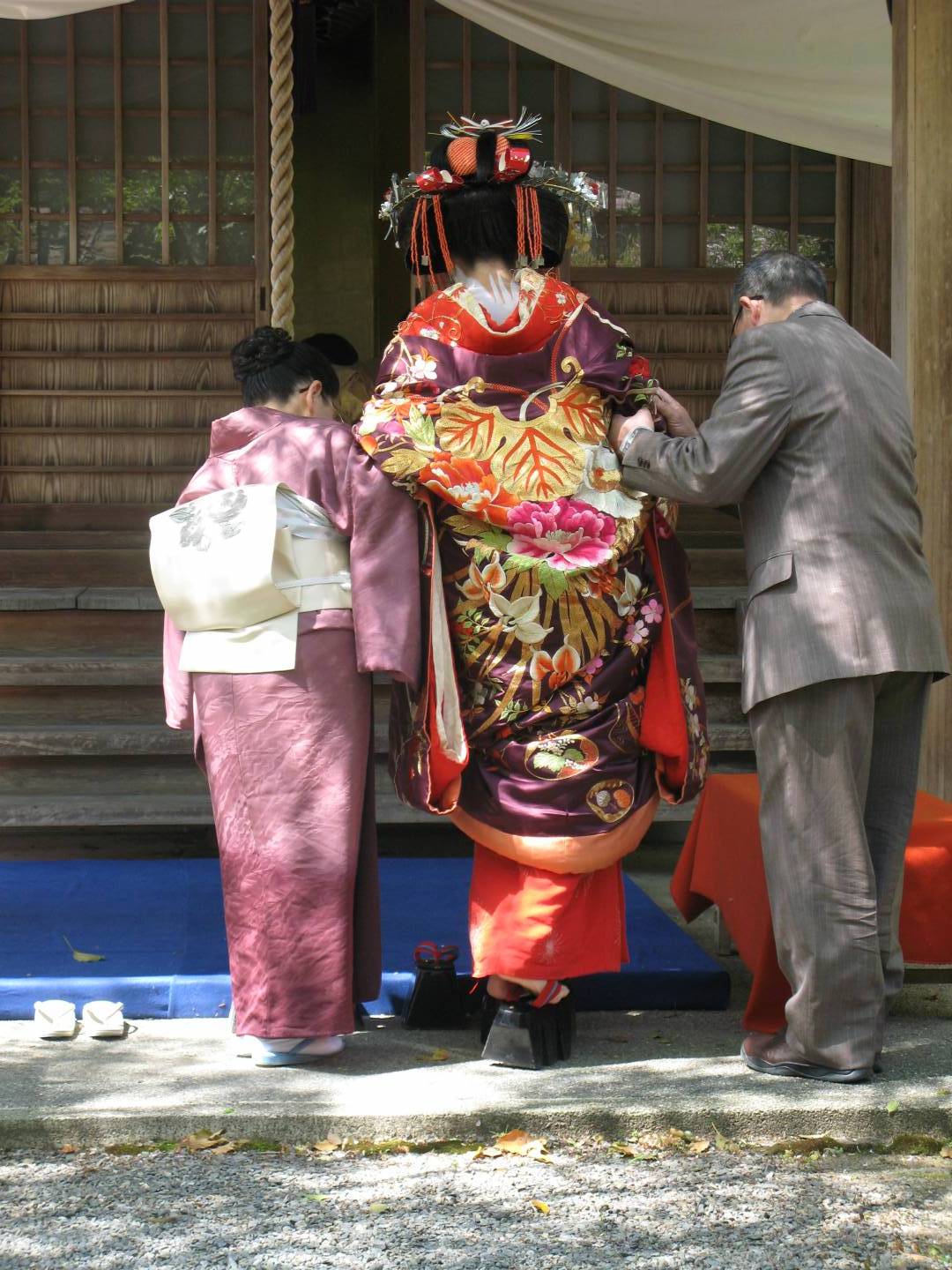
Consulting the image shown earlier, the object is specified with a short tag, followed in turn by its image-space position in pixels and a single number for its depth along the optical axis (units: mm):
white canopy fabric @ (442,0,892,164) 5469
